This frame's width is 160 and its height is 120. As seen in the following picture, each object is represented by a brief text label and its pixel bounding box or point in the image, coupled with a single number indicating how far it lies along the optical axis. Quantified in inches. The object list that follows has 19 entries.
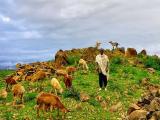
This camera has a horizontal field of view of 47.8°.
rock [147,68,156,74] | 653.6
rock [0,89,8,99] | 463.5
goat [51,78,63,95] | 468.4
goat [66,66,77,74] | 595.9
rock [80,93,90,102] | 442.2
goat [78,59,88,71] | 622.9
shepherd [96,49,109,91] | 497.3
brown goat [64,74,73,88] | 488.7
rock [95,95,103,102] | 452.4
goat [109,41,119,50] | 784.6
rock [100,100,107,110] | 431.6
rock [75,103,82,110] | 409.4
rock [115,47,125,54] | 777.4
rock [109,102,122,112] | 418.5
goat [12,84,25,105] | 438.0
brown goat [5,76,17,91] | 509.4
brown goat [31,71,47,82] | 525.6
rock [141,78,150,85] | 558.6
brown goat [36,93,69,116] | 371.4
